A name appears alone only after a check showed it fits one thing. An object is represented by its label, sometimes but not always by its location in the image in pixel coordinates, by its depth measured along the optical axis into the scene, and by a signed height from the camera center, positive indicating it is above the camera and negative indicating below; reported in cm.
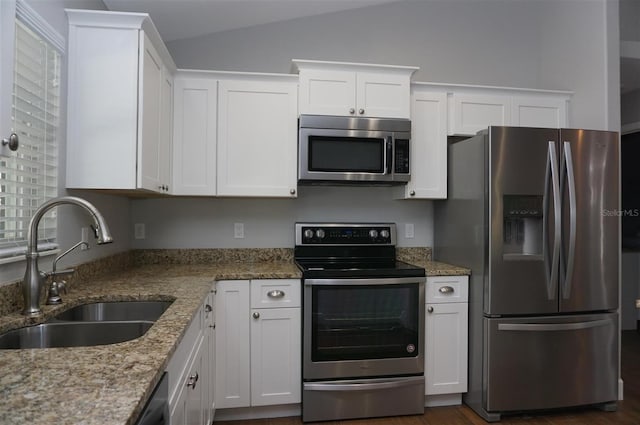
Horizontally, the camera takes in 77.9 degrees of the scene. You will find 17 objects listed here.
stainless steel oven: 228 -72
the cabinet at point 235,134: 245 +53
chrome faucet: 137 -17
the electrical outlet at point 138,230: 272 -8
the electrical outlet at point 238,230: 281 -8
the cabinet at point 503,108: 270 +79
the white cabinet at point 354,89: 248 +83
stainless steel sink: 135 -41
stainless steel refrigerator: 225 -27
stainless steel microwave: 245 +44
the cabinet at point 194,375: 120 -57
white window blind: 147 +30
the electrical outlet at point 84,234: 200 -9
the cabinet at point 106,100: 183 +55
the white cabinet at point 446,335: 242 -70
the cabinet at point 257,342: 226 -71
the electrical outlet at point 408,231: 298 -8
